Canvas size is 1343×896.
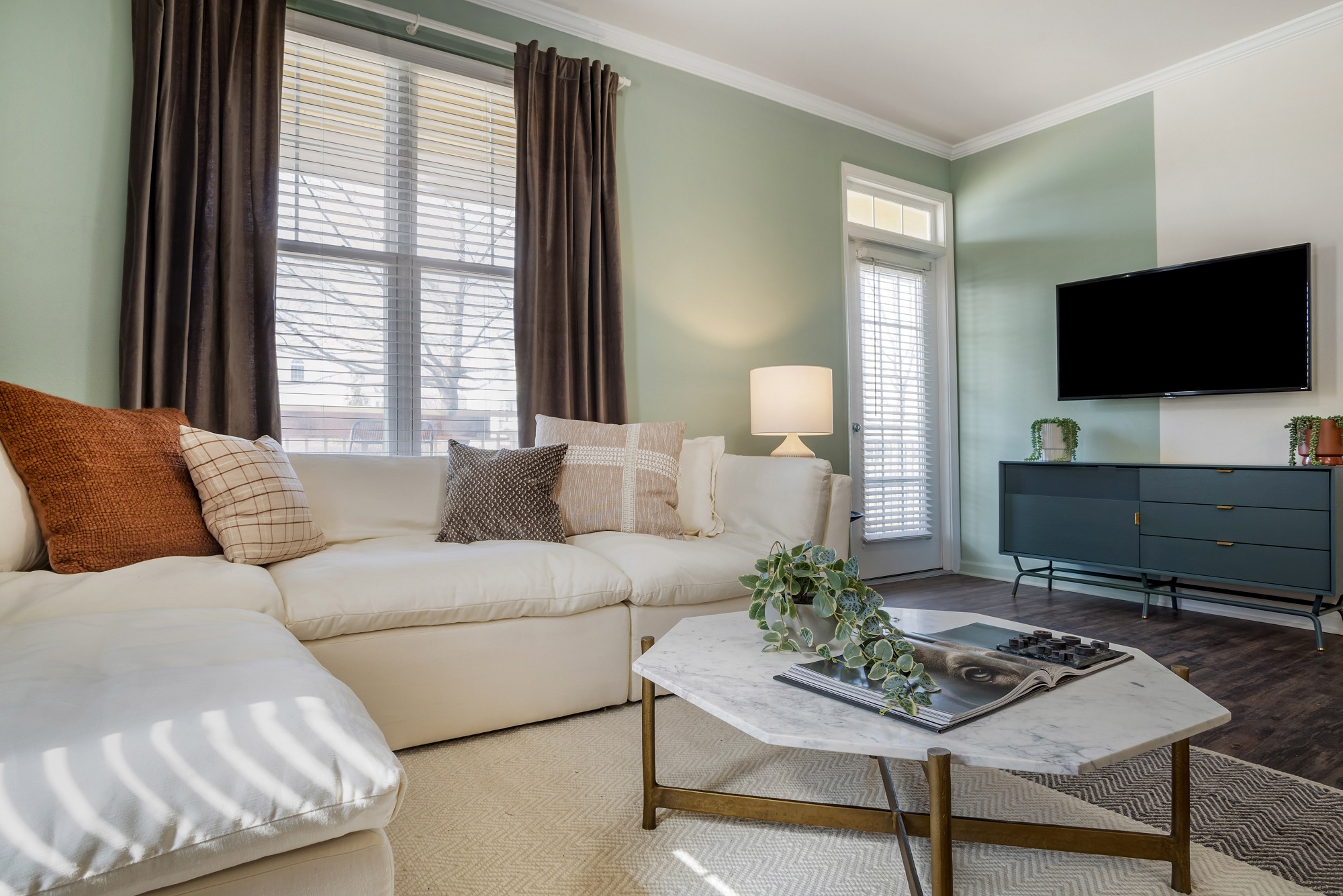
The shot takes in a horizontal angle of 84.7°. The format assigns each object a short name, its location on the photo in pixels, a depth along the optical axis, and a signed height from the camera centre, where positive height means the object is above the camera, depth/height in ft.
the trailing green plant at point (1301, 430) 10.14 +0.40
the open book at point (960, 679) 3.67 -1.23
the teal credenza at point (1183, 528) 9.59 -1.03
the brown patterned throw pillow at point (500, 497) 7.80 -0.42
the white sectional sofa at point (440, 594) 5.63 -1.12
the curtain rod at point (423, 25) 9.27 +5.66
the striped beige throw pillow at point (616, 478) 8.66 -0.23
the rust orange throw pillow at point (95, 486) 5.82 -0.23
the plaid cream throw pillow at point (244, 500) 6.47 -0.38
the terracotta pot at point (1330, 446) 9.87 +0.16
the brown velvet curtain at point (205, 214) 7.73 +2.67
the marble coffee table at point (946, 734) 3.24 -1.29
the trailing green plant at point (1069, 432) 12.84 +0.47
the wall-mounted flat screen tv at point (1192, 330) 10.62 +2.03
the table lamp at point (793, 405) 10.78 +0.79
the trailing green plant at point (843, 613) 3.93 -0.96
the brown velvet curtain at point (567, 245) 10.09 +3.01
